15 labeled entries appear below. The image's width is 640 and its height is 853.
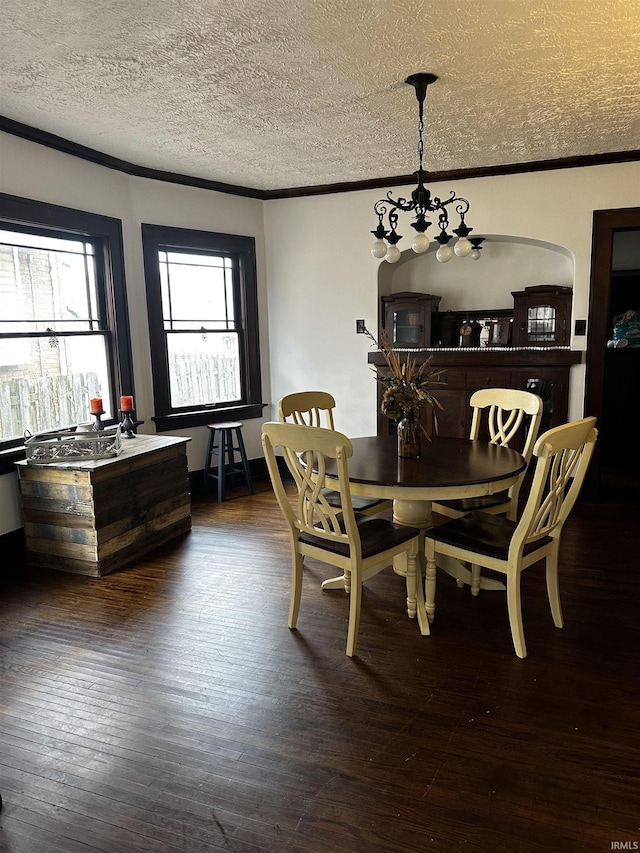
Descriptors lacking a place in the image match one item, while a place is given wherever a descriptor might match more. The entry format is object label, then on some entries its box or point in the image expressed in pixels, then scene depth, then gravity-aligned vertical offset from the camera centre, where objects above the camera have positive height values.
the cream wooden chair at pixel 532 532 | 2.38 -0.94
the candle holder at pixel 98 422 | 3.96 -0.55
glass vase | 3.09 -0.55
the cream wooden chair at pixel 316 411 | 3.30 -0.49
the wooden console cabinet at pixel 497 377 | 4.79 -0.39
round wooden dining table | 2.62 -0.66
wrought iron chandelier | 3.00 +0.56
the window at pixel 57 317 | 3.83 +0.15
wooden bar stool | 5.02 -1.03
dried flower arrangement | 2.97 -0.30
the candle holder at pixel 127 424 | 4.29 -0.62
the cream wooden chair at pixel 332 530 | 2.46 -0.91
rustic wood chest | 3.48 -1.04
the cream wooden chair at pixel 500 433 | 3.21 -0.61
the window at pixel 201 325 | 4.95 +0.10
